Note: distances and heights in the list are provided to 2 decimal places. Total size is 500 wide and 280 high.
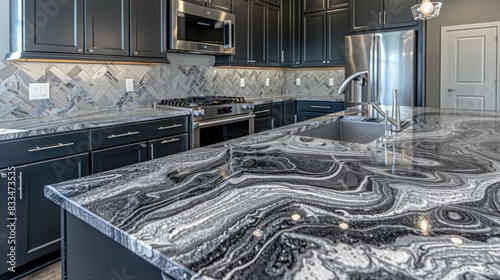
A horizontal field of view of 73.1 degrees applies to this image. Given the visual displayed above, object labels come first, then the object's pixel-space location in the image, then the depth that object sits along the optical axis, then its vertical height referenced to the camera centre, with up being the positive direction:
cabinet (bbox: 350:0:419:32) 4.25 +1.42
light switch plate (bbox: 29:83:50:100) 2.57 +0.24
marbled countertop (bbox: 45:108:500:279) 0.53 -0.19
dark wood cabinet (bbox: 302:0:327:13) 5.02 +1.77
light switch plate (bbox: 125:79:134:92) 3.26 +0.37
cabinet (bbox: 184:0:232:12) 3.59 +1.33
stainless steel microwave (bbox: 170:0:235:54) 3.29 +1.00
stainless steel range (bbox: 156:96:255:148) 3.17 +0.06
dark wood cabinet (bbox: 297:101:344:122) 4.75 +0.21
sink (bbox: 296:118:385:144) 2.22 -0.05
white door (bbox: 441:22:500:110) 4.68 +0.82
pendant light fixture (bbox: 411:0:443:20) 2.60 +0.88
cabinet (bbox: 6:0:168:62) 2.28 +0.72
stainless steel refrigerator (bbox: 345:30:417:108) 4.14 +0.75
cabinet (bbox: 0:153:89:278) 1.99 -0.53
